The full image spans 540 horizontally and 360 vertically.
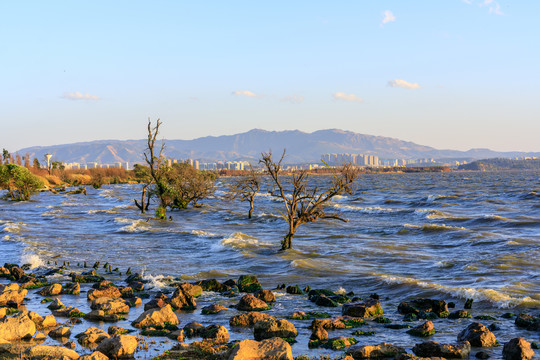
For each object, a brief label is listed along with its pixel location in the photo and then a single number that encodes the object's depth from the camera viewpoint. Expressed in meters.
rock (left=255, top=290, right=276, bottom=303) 16.97
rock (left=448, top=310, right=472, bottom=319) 15.27
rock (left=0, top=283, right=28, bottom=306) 15.61
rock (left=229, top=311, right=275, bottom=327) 13.70
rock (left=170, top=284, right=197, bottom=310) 15.77
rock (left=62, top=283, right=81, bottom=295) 17.83
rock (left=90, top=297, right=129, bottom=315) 14.55
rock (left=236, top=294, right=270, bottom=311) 15.72
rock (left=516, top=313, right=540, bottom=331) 13.84
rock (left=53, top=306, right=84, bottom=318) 14.31
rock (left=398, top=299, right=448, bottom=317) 15.55
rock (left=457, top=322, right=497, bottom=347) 12.18
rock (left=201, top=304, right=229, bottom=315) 15.18
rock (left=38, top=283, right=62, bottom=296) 17.55
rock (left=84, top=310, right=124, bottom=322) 13.87
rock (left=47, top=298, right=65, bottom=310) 15.07
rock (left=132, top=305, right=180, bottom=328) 13.23
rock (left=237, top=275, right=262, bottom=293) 18.88
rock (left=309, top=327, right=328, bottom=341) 12.37
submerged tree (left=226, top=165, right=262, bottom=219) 45.34
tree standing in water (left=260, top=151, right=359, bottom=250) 26.36
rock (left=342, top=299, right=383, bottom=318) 14.99
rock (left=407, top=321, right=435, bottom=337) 13.14
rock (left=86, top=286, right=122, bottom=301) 16.44
